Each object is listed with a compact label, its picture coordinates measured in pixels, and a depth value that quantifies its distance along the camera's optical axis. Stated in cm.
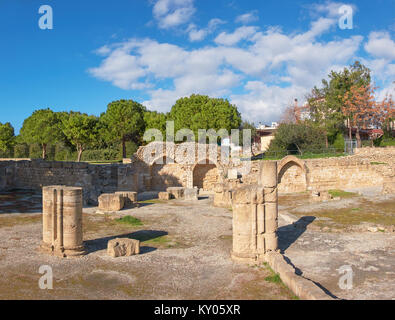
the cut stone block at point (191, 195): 1833
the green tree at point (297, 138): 3238
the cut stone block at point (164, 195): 1862
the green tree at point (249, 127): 4759
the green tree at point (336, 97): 3334
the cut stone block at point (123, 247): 810
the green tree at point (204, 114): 3741
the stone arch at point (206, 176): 2402
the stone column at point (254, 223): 774
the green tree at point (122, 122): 4191
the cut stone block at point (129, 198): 1538
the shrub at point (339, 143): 3236
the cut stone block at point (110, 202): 1451
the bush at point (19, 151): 4591
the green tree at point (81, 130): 3806
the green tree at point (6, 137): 4375
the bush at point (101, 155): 4391
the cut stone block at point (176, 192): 1906
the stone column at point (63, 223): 821
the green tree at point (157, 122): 4206
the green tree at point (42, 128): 4100
